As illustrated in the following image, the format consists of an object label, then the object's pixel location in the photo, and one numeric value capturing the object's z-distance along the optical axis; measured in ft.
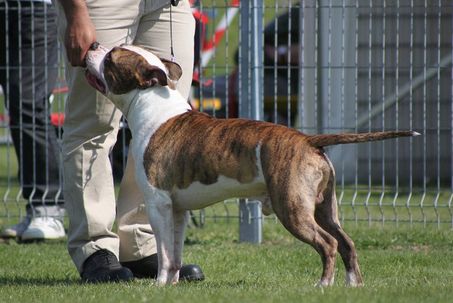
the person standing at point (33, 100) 49.62
